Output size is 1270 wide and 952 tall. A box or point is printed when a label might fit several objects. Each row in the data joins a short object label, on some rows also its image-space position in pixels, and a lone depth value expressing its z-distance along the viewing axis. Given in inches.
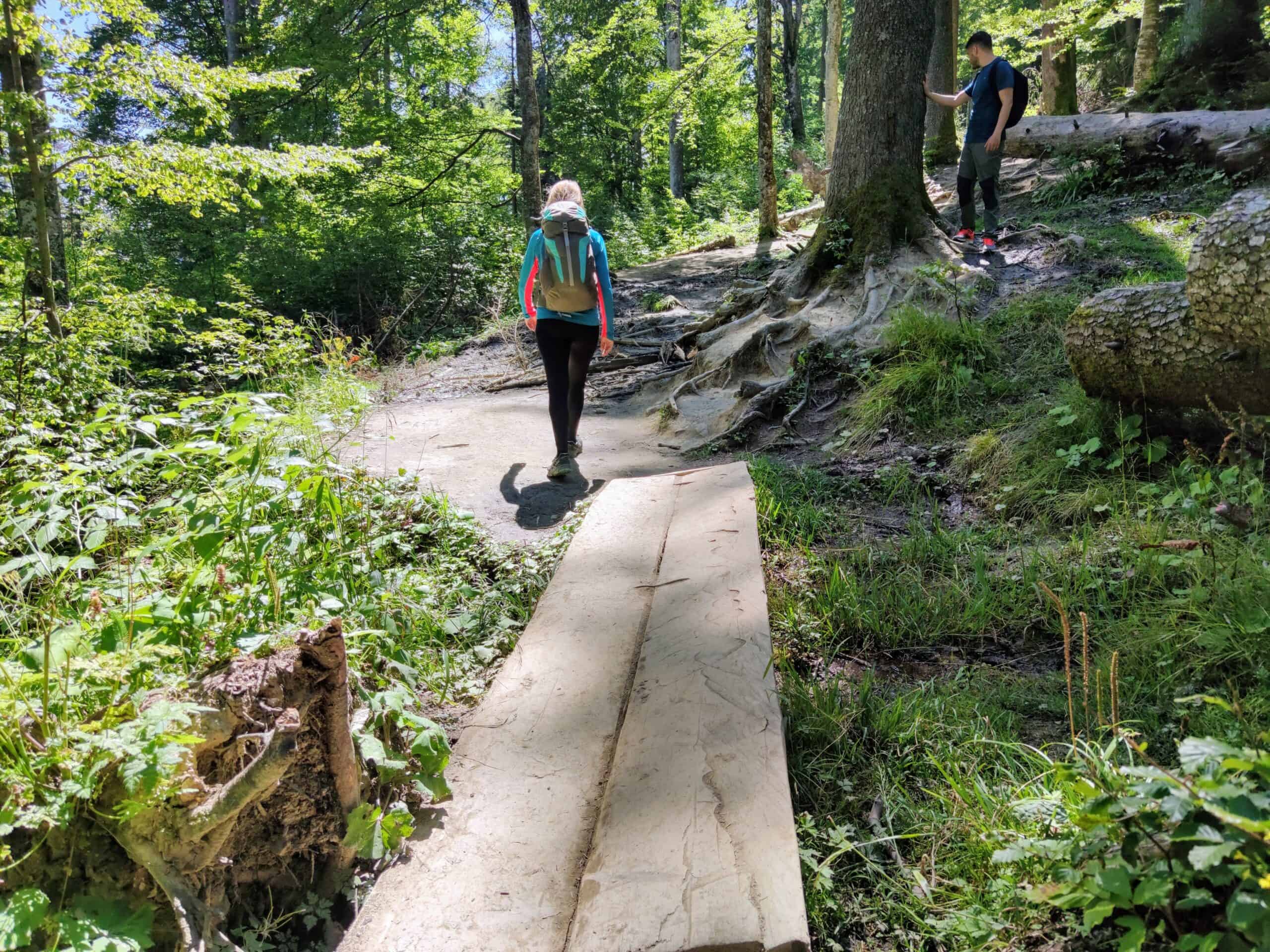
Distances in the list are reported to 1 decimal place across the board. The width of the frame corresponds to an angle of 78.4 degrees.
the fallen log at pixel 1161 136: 381.7
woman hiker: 233.1
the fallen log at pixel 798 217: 671.8
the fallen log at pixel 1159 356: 161.6
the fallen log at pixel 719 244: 664.4
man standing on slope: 345.4
